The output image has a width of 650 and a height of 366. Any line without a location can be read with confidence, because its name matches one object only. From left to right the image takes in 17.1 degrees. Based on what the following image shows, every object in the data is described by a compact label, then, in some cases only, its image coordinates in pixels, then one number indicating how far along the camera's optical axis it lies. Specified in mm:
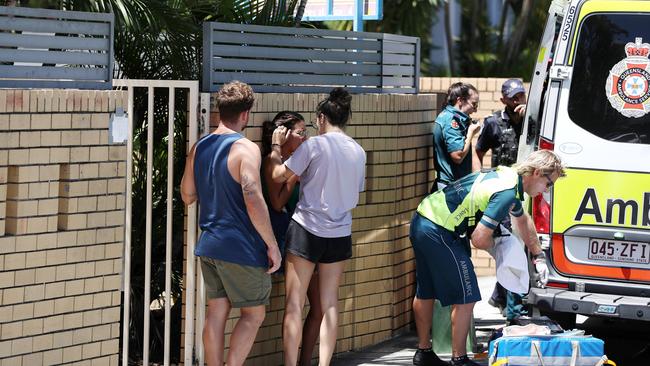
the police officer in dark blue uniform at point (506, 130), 17637
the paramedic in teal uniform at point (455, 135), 16022
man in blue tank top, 11496
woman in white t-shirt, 12749
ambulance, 13858
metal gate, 12406
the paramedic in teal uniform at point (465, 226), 12858
